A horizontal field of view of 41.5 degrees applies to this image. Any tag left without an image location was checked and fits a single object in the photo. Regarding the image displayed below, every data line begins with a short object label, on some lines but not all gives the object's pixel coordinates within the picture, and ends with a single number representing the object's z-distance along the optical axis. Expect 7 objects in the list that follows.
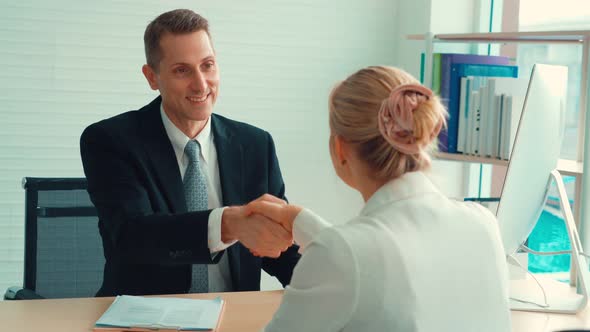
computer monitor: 2.07
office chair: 2.44
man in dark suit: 2.03
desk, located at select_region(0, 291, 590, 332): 1.82
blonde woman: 1.18
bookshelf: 2.47
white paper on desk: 1.78
